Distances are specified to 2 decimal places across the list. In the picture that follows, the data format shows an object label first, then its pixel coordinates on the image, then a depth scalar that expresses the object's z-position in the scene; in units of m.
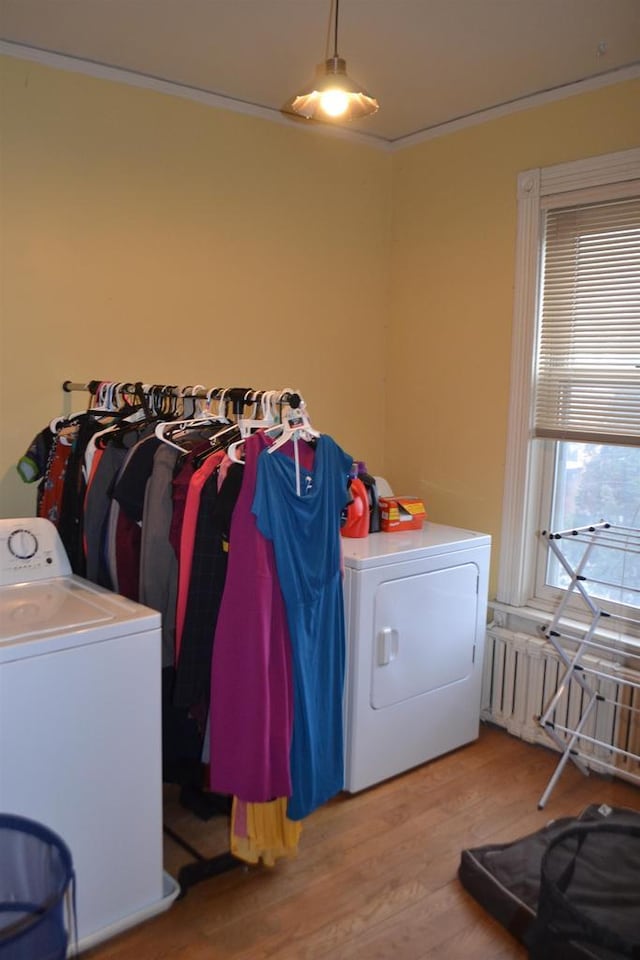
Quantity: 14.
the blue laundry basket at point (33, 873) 1.25
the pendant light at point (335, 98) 1.98
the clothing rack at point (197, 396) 2.17
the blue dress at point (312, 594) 2.02
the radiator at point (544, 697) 2.80
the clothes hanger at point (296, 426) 2.08
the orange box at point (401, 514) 3.06
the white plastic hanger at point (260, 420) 2.15
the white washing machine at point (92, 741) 1.79
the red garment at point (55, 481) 2.58
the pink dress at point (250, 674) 1.99
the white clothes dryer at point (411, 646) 2.66
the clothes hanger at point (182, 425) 2.26
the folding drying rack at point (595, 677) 2.72
